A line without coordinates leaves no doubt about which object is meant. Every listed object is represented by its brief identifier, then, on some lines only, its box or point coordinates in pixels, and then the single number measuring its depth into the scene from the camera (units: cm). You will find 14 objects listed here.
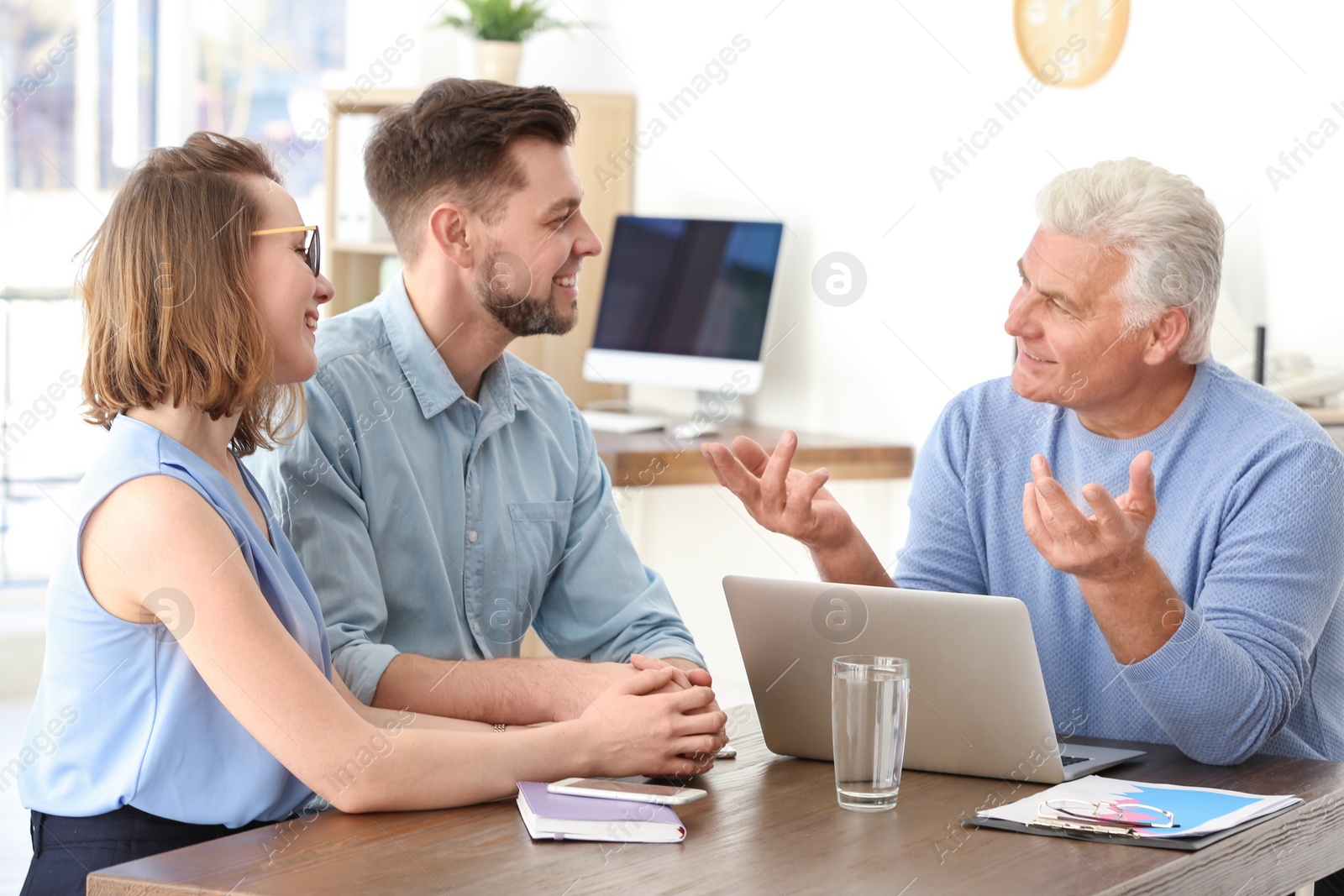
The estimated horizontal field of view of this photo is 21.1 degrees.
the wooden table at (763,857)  285
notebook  295
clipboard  295
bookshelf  725
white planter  713
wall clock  520
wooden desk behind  578
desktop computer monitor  653
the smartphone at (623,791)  304
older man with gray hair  322
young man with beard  355
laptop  311
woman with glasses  302
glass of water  302
